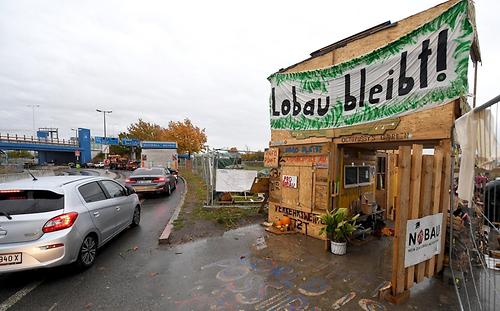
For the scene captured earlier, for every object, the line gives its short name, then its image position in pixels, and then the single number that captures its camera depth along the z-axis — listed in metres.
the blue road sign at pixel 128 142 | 46.78
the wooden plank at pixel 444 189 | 4.12
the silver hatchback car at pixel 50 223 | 3.45
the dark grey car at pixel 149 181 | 11.61
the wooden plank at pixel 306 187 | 6.19
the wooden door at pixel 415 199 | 3.35
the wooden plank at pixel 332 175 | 5.80
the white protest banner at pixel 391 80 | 4.03
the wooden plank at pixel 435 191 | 3.86
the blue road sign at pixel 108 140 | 47.50
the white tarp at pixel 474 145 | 2.74
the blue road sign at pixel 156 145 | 22.91
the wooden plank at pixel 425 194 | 3.63
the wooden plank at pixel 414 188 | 3.42
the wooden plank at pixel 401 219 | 3.32
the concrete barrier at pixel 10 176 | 13.67
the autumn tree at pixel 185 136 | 41.66
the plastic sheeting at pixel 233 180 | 9.08
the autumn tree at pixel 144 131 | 51.31
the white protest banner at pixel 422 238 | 3.41
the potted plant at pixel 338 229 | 5.01
